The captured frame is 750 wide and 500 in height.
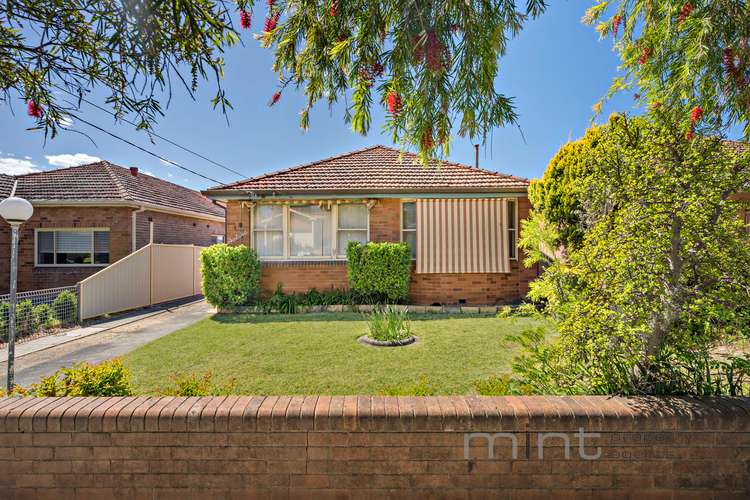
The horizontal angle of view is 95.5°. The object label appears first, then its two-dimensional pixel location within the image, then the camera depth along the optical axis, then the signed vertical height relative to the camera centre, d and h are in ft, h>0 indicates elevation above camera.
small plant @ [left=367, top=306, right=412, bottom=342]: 22.06 -4.73
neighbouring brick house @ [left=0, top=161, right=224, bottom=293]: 45.52 +3.49
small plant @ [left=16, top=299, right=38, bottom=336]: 26.25 -4.74
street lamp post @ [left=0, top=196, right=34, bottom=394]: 15.56 +1.99
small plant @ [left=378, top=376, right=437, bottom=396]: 11.06 -4.88
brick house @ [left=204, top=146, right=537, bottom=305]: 35.29 +3.31
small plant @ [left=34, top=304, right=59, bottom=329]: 27.63 -4.79
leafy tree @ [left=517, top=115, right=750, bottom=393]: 8.85 -0.31
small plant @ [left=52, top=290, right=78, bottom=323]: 29.66 -4.30
